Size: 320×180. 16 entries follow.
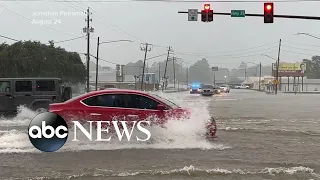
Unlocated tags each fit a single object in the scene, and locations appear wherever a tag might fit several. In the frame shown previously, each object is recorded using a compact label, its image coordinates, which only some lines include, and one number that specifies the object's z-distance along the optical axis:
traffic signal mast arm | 23.95
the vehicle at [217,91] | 65.05
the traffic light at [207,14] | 25.70
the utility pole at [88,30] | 45.66
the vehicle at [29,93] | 16.52
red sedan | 10.10
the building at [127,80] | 97.31
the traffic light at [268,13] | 24.64
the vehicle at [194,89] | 60.38
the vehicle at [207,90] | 51.97
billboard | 119.00
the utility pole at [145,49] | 84.26
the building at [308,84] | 130.15
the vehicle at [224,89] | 74.64
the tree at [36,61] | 50.19
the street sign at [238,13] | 25.69
